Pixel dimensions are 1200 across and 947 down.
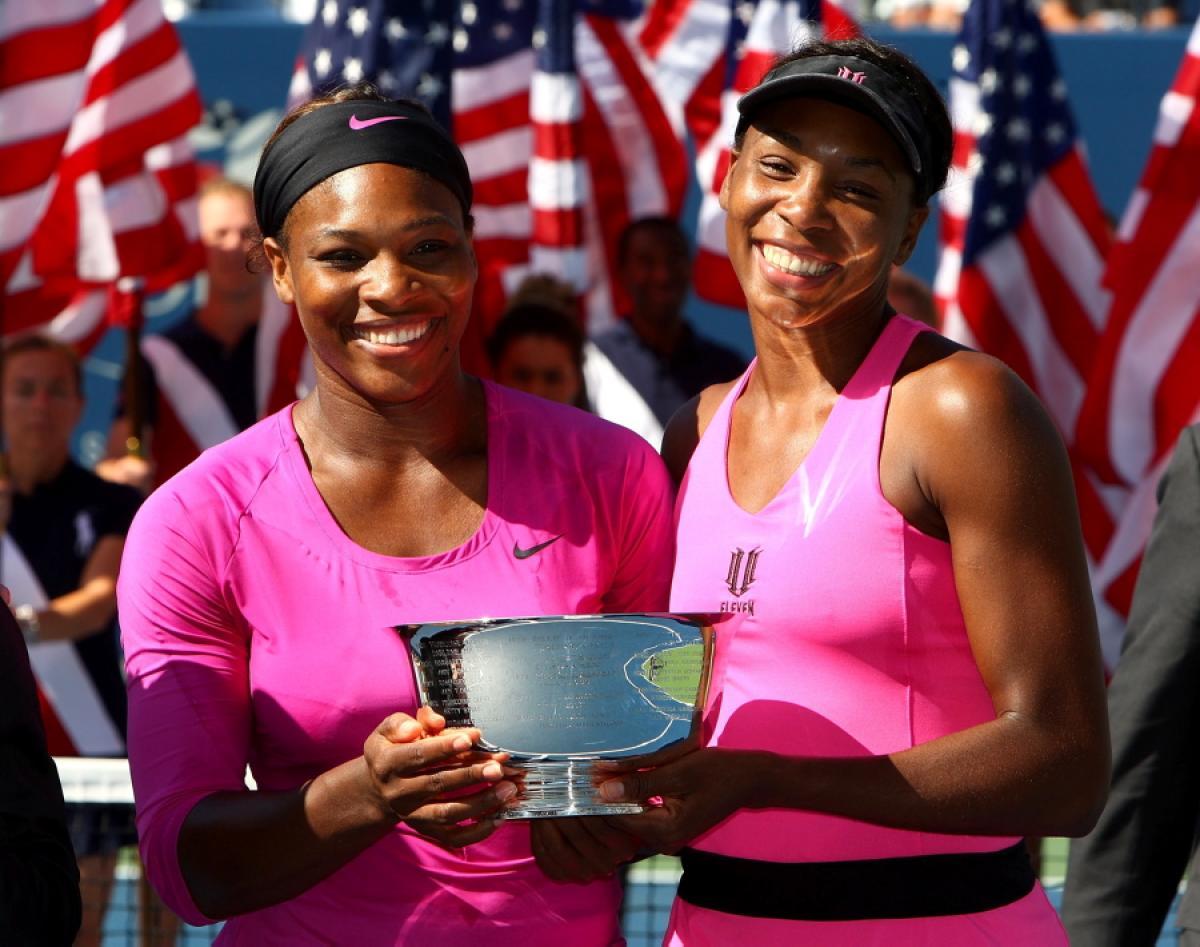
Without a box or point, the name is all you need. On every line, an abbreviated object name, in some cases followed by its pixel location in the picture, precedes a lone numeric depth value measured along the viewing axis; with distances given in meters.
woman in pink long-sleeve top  5.39
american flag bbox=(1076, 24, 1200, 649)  14.43
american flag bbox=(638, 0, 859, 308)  15.22
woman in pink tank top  5.15
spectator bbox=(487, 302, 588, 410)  13.58
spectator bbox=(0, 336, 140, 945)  12.94
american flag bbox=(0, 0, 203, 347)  15.06
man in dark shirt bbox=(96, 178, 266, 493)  15.04
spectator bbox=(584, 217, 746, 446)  14.98
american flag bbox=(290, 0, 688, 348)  14.77
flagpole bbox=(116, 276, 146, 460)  14.61
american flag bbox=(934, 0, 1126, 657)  15.48
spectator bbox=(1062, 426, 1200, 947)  6.26
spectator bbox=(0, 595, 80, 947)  4.88
